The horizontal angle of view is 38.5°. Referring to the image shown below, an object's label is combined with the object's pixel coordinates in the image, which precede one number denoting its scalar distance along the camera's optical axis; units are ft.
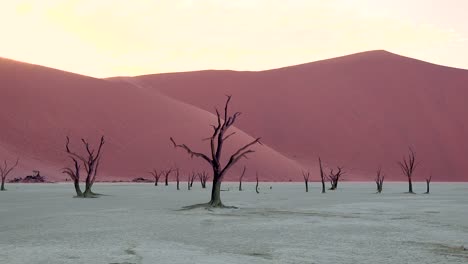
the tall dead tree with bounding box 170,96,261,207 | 68.80
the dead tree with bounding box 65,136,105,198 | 96.84
